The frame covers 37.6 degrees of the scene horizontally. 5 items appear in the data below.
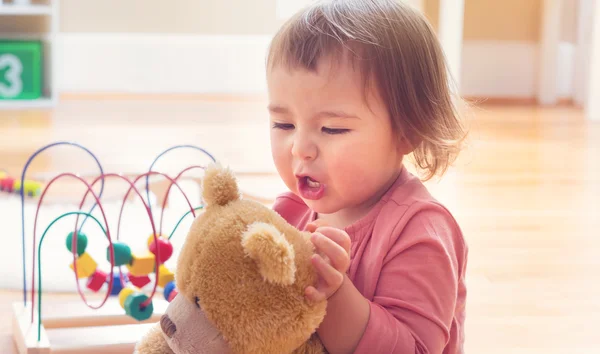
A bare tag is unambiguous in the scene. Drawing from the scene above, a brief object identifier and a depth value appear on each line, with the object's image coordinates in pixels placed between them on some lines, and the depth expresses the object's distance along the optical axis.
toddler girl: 0.73
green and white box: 3.01
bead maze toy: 1.08
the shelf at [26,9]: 2.96
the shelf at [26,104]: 3.01
